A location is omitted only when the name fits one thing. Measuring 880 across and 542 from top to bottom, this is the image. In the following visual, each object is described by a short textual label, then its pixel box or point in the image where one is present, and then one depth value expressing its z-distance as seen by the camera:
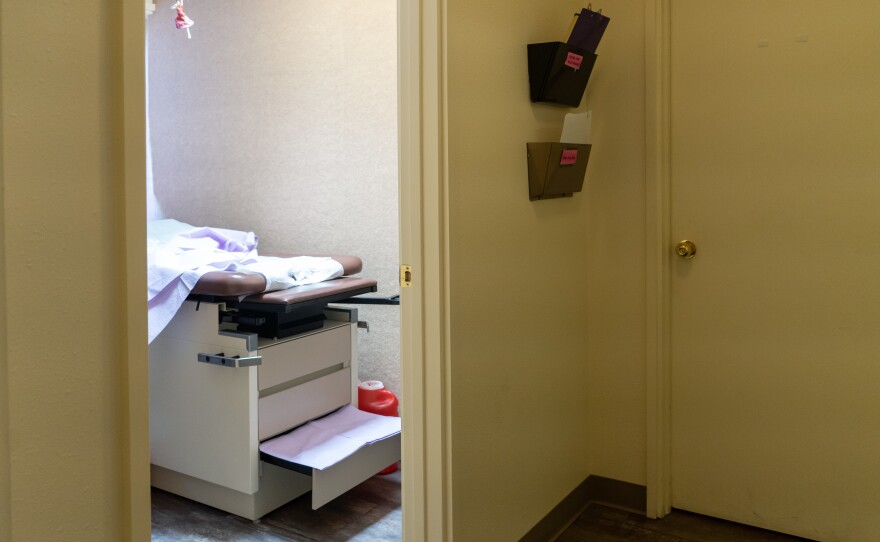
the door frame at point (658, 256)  2.61
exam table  2.62
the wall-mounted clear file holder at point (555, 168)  2.30
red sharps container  3.19
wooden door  2.38
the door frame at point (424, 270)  1.88
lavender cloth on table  2.63
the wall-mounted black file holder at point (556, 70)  2.24
